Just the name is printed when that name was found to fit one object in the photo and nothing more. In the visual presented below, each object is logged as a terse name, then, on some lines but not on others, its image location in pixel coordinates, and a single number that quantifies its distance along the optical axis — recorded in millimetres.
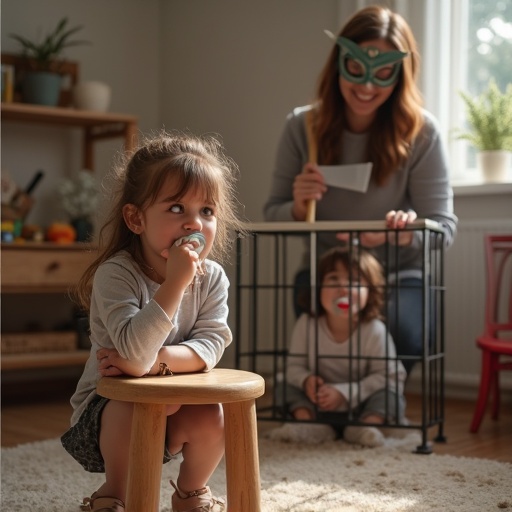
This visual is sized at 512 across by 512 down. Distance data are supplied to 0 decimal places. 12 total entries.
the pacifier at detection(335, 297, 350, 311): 2271
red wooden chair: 2466
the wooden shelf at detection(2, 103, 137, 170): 3188
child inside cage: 2236
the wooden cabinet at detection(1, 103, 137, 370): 3018
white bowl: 3357
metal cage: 2102
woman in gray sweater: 2311
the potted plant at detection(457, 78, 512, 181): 2955
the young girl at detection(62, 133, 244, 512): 1253
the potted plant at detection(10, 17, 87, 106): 3268
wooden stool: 1178
